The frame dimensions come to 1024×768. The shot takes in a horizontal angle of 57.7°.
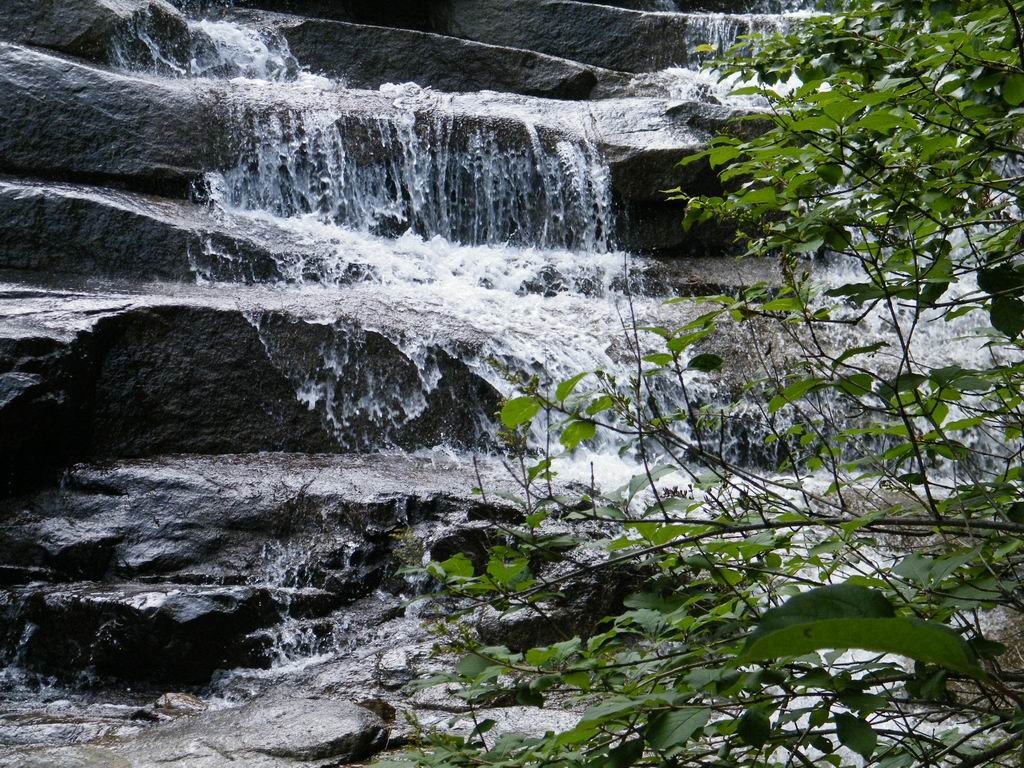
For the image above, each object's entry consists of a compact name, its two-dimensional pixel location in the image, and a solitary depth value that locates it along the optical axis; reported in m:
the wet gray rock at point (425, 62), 13.83
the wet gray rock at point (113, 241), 8.47
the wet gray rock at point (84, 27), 11.22
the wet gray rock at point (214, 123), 9.61
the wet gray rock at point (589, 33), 15.50
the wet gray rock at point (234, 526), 5.71
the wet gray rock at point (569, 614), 4.99
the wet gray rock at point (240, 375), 6.96
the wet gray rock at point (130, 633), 5.04
